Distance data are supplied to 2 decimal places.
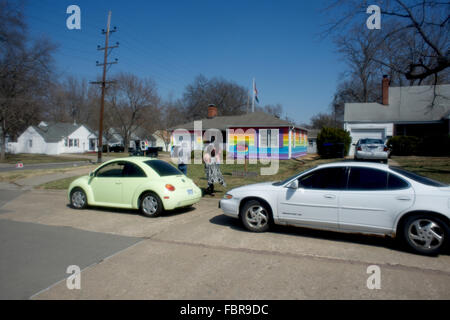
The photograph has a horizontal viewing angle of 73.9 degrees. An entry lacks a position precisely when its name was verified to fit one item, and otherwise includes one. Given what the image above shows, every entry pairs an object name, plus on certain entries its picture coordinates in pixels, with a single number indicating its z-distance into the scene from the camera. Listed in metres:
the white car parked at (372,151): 15.90
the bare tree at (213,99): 62.97
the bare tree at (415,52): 12.95
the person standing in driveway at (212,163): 9.34
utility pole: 24.78
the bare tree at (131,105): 46.72
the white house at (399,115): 25.44
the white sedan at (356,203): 4.84
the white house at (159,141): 64.98
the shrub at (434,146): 21.16
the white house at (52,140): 50.59
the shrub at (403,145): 22.53
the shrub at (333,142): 23.33
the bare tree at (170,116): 56.22
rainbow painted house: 26.47
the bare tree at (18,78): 26.98
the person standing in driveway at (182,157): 10.88
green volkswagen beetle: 7.44
